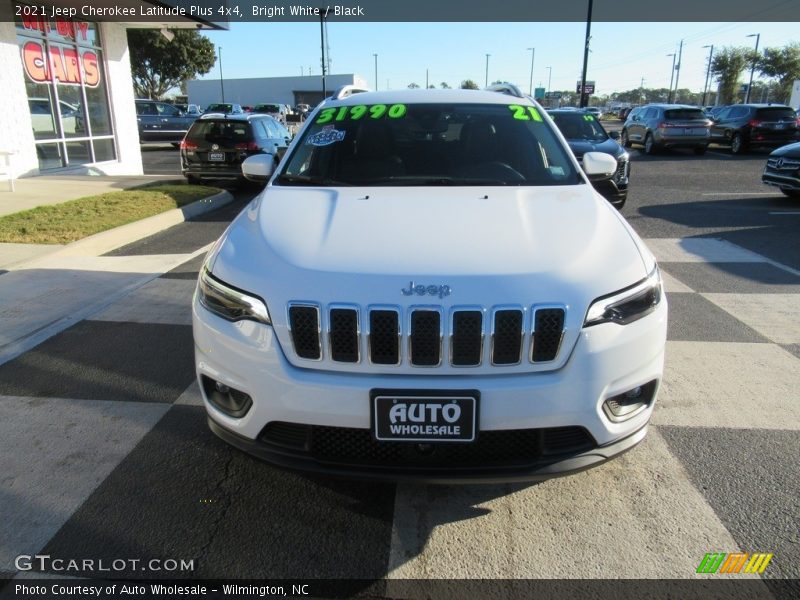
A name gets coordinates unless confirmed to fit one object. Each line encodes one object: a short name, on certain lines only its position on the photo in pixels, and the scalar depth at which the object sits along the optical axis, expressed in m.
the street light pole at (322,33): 39.89
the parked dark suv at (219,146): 12.16
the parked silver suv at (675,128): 20.66
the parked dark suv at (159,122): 25.98
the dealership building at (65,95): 12.40
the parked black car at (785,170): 10.38
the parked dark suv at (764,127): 20.70
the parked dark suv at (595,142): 9.75
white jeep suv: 2.21
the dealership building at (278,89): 74.81
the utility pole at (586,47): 29.89
